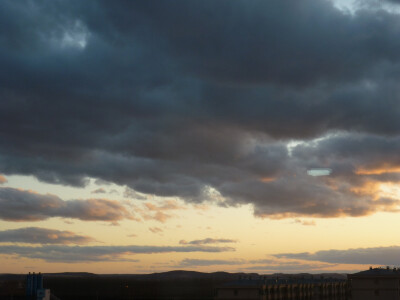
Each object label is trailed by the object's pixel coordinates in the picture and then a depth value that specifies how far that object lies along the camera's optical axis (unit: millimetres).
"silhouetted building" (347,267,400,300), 125625
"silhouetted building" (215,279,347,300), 113062
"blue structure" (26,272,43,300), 133000
